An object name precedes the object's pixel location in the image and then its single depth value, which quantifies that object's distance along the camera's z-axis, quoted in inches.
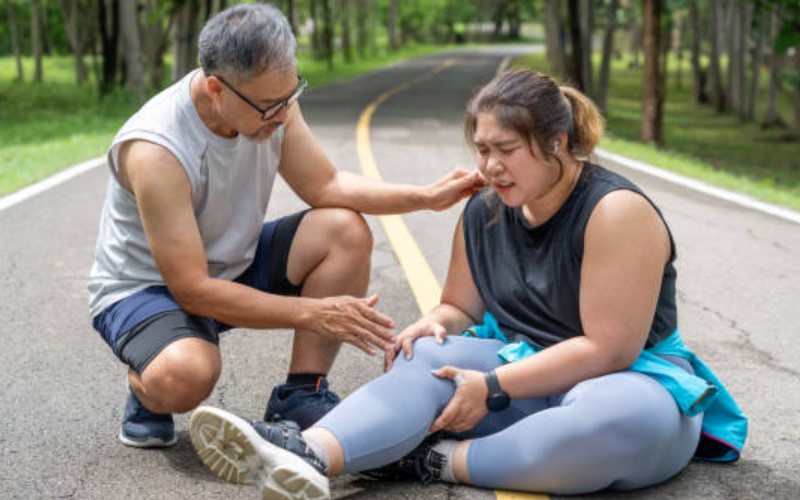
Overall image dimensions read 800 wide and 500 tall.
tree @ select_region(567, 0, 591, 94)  1035.3
